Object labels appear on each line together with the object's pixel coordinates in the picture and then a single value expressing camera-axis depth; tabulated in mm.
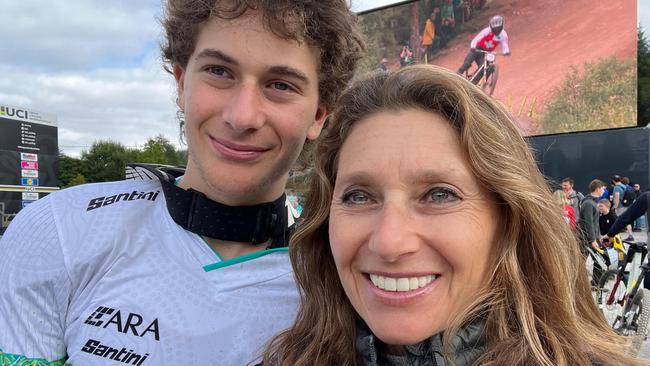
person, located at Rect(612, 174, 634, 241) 11828
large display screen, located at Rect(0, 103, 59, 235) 11469
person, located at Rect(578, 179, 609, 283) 6918
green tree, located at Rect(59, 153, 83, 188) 55631
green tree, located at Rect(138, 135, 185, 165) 58981
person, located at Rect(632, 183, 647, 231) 13477
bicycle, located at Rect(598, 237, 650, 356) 4971
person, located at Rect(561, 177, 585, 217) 9674
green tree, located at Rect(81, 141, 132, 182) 57000
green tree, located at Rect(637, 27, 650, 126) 29966
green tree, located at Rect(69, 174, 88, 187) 51553
